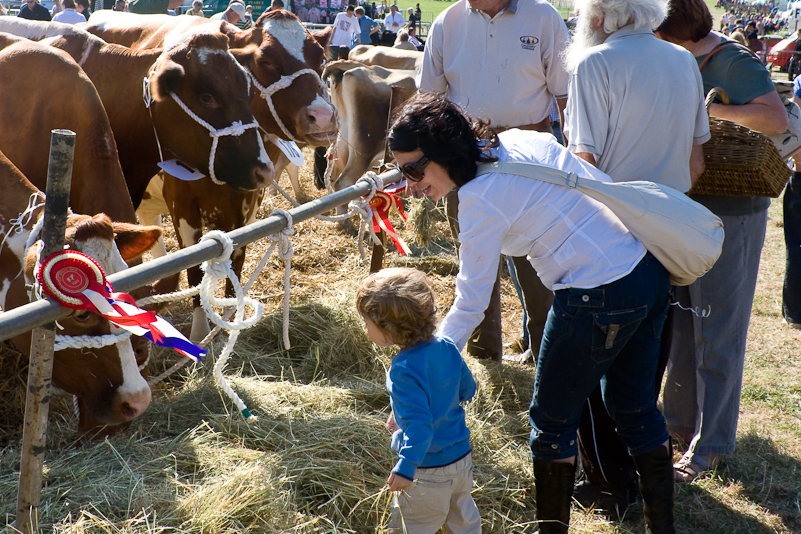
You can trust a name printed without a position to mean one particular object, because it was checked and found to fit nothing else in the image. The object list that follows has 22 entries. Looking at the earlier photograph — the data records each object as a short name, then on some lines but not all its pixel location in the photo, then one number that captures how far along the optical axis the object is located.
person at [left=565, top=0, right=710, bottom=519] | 2.49
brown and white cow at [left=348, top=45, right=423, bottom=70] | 9.99
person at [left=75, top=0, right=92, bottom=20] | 12.10
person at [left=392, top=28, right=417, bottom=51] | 13.98
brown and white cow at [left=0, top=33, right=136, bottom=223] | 3.10
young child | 2.01
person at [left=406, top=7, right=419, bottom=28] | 28.19
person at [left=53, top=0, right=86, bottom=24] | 10.76
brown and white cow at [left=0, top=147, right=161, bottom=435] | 2.28
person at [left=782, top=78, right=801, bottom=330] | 5.02
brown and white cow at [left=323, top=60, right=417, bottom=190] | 7.29
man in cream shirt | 3.70
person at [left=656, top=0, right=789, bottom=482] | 2.85
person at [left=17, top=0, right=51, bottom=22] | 12.34
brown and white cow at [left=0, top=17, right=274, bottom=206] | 3.64
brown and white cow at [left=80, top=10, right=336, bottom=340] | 4.20
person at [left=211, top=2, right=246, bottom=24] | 11.28
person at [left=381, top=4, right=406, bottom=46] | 23.08
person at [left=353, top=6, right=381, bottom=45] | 18.69
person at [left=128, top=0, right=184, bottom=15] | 11.40
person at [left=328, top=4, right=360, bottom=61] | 16.95
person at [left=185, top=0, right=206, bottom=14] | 13.21
